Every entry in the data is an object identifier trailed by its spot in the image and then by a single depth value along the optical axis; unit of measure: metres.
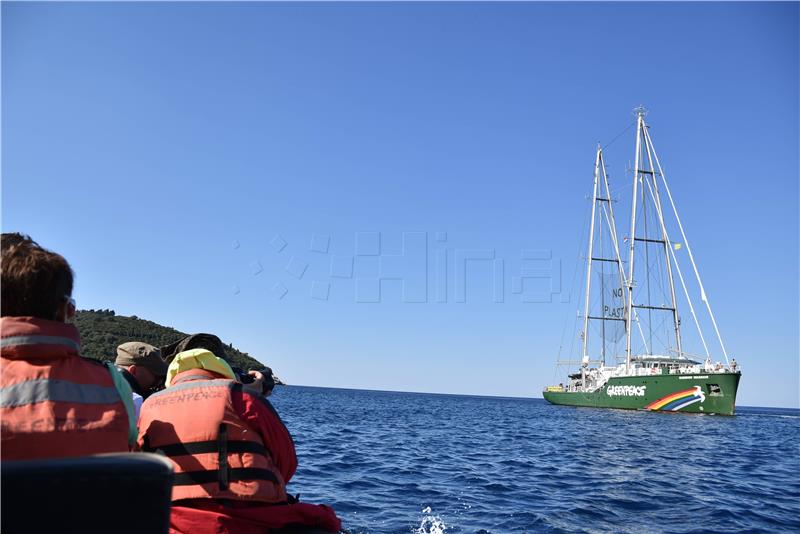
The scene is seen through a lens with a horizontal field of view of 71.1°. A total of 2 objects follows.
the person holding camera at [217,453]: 3.39
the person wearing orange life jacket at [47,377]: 2.21
